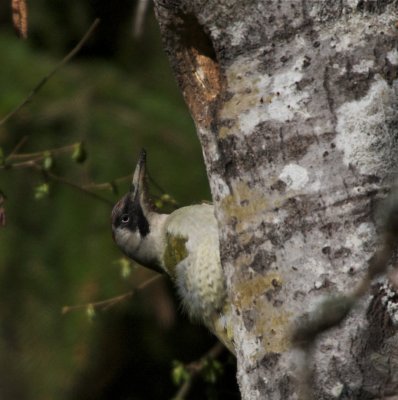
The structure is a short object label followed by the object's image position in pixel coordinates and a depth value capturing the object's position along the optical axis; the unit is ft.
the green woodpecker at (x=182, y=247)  22.52
